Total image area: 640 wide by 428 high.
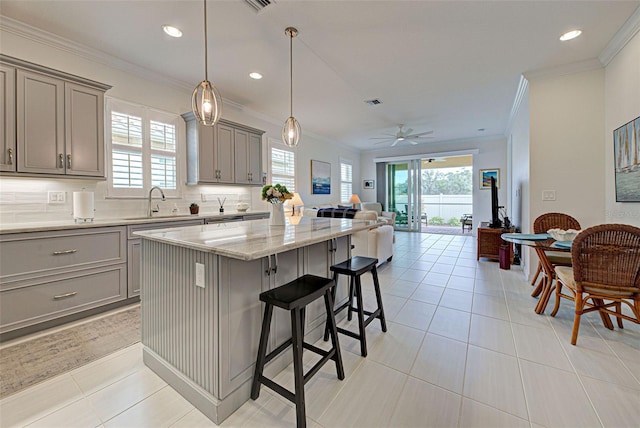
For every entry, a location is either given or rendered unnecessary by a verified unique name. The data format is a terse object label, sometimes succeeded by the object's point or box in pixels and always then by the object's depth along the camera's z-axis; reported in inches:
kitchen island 57.0
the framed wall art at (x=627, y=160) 100.2
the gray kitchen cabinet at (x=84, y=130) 104.9
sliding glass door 339.0
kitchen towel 107.7
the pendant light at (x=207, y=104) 81.0
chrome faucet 137.2
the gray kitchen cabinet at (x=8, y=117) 89.7
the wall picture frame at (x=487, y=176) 286.2
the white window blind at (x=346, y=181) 332.2
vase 93.5
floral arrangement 88.0
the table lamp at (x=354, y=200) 318.7
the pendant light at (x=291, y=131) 112.0
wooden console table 185.0
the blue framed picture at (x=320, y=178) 272.2
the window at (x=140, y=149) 127.0
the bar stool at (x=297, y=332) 55.5
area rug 71.1
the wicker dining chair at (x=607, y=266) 77.4
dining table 100.2
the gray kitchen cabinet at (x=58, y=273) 86.1
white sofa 166.2
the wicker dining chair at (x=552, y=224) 121.4
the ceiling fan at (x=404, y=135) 236.4
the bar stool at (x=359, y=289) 80.4
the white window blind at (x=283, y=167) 222.5
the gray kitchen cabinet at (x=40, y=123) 94.0
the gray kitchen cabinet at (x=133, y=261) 113.6
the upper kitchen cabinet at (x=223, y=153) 152.4
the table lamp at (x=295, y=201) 225.6
